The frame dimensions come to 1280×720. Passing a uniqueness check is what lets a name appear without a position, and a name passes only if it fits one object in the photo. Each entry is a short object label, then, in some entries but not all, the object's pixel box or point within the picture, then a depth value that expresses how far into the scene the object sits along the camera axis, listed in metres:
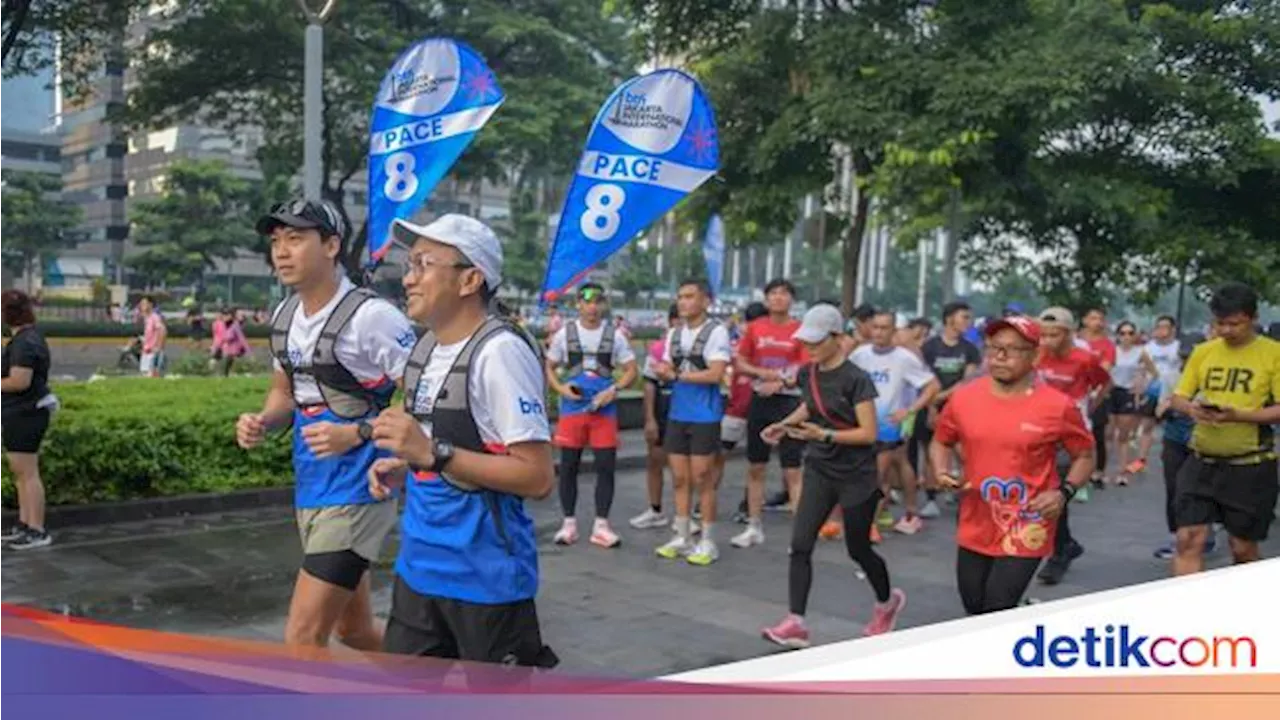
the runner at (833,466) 5.56
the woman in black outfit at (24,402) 6.84
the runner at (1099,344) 10.16
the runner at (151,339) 17.83
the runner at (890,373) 8.09
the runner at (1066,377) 7.27
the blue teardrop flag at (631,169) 7.36
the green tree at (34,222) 38.97
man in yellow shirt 5.30
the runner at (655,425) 8.08
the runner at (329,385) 3.80
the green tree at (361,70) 19.83
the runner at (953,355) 9.62
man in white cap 2.99
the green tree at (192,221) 44.00
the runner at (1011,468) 4.32
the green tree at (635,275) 66.31
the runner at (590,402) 7.81
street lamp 8.52
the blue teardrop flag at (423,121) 8.09
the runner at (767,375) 8.14
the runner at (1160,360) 12.56
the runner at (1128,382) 12.72
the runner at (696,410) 7.47
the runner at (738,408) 8.94
